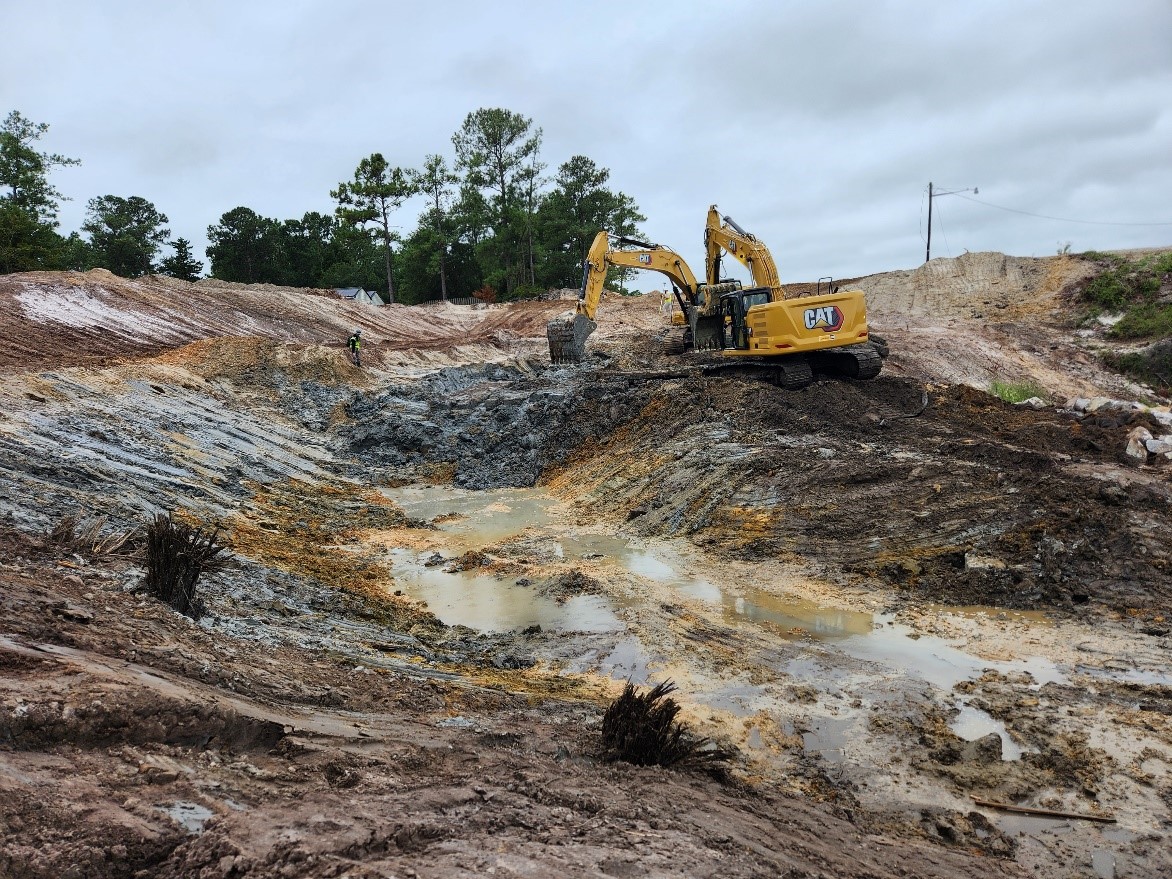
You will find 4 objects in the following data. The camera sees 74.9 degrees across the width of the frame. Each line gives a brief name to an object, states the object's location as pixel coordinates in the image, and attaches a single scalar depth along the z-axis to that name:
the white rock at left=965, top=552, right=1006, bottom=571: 7.54
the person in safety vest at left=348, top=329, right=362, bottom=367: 22.39
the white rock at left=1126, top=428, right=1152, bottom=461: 11.43
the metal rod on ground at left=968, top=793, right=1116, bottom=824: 4.07
